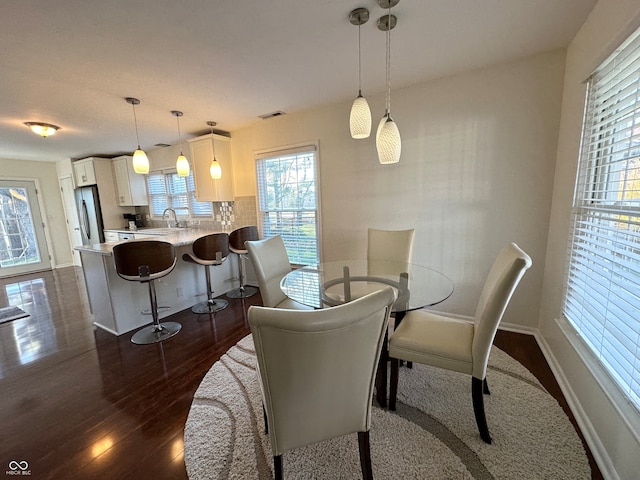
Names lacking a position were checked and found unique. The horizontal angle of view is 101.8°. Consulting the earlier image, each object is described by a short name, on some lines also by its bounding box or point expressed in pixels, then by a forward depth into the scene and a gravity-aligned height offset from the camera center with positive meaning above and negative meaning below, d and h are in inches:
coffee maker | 218.1 -8.4
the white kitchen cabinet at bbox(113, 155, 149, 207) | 202.8 +20.8
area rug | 49.8 -51.4
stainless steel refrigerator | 207.8 -2.1
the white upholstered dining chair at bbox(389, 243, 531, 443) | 50.8 -32.0
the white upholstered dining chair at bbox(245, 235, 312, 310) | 80.9 -21.2
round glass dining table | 65.1 -25.3
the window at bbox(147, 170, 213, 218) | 181.6 +9.0
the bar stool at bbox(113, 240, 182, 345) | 93.9 -21.3
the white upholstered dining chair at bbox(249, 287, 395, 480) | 32.9 -23.4
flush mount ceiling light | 128.0 +41.9
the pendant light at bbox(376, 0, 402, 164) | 60.4 +14.4
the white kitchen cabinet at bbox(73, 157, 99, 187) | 203.6 +30.6
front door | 207.0 -14.7
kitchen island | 105.3 -36.6
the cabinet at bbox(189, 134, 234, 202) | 152.6 +22.8
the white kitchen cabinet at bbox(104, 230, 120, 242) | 200.0 -20.6
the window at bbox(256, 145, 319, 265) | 134.7 +2.2
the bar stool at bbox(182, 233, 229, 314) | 118.3 -22.6
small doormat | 124.1 -49.4
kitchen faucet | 185.0 -8.3
